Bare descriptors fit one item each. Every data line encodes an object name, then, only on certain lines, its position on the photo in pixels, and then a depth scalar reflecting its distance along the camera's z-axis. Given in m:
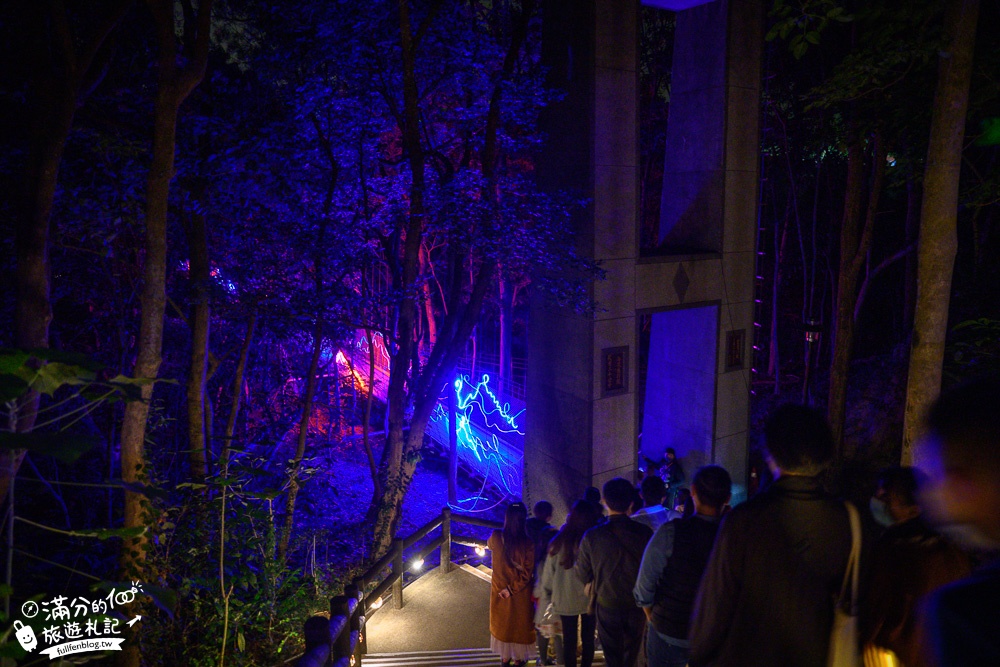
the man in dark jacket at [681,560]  3.11
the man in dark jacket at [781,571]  2.26
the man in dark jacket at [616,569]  3.92
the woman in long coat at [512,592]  4.79
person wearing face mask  2.49
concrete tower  9.19
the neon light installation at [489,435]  15.00
